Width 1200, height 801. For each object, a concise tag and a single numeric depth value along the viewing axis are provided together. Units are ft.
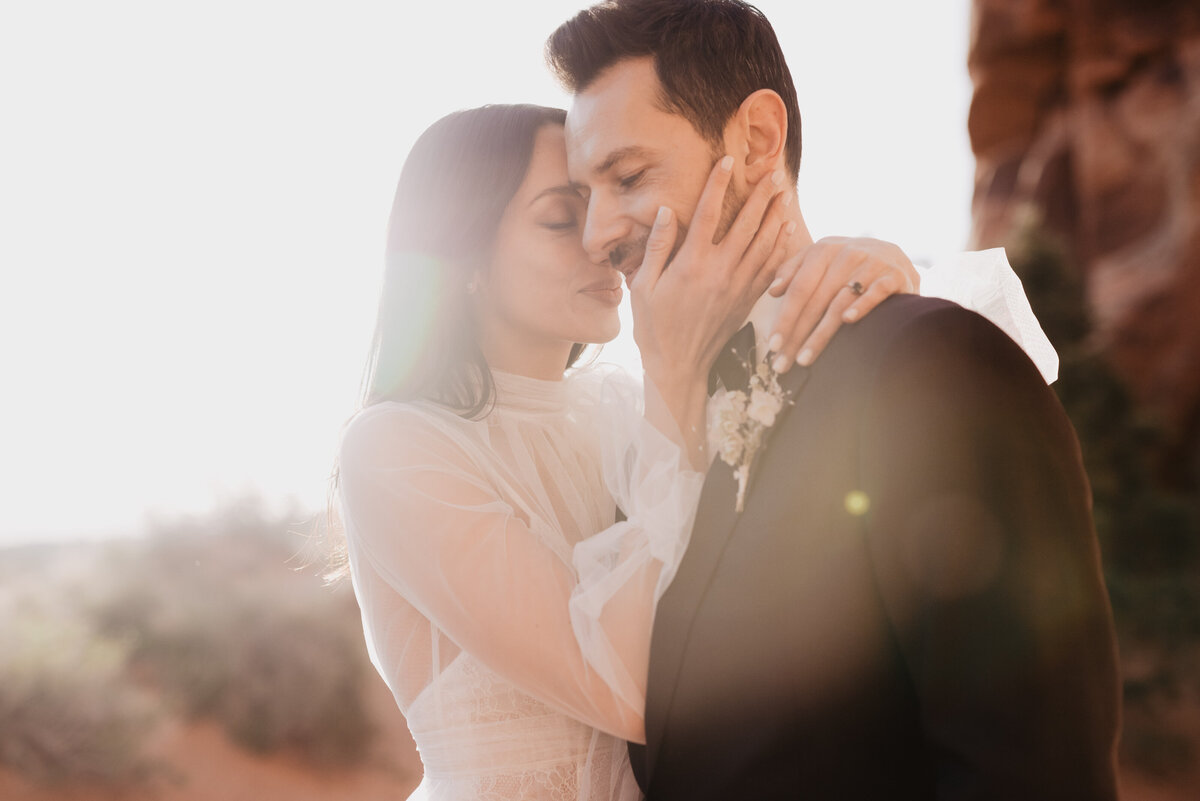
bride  6.70
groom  4.25
